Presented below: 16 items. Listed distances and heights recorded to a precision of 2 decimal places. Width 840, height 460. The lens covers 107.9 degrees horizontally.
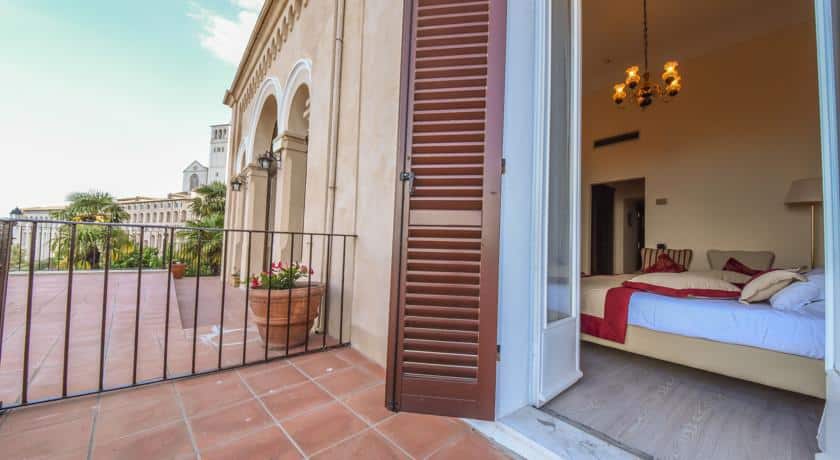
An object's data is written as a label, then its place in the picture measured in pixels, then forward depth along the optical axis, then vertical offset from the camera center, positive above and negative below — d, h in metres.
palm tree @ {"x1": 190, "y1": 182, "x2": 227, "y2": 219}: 10.36 +1.10
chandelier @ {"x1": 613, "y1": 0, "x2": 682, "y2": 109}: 3.54 +1.96
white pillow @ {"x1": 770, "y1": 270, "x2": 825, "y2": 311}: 1.69 -0.25
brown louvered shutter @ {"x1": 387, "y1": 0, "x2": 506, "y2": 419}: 1.42 +0.10
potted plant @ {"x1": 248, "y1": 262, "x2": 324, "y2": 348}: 2.20 -0.50
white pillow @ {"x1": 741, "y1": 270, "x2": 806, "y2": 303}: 1.83 -0.22
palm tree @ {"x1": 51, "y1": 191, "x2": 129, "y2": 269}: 8.20 +0.11
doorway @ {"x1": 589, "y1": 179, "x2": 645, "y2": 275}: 6.04 +0.36
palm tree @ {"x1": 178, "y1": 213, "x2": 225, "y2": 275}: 8.58 -0.34
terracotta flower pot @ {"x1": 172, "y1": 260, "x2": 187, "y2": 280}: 7.13 -0.85
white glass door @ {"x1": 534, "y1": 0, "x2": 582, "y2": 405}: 1.55 +0.22
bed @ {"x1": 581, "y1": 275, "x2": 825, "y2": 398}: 1.55 -0.53
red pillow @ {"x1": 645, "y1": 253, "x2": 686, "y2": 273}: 2.86 -0.19
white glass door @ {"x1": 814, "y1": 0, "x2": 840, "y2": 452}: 0.95 +0.17
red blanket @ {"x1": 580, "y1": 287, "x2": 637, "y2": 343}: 2.17 -0.54
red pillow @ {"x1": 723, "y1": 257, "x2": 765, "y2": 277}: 2.77 -0.19
